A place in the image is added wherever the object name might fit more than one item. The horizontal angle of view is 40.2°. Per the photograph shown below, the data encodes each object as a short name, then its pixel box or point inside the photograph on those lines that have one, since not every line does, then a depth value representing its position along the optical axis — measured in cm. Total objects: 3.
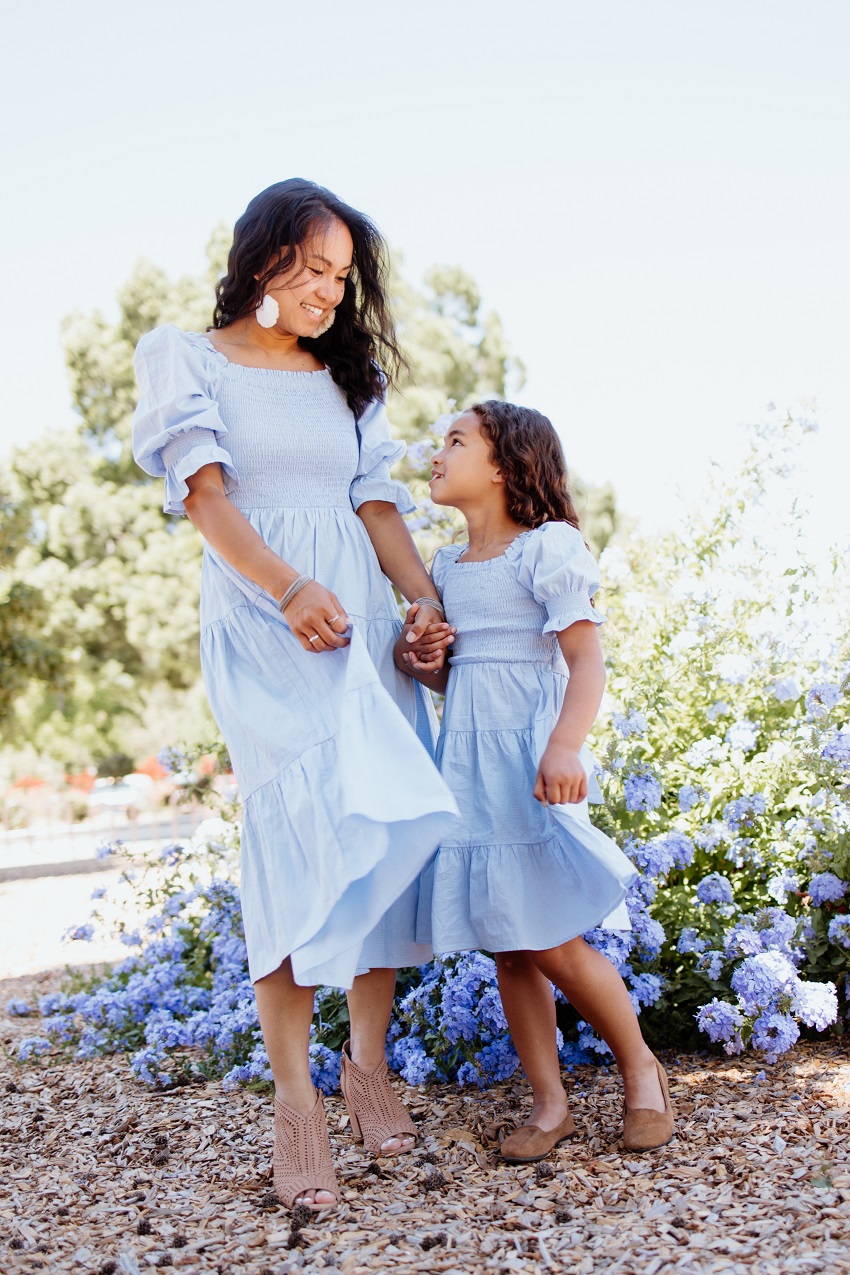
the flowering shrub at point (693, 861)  282
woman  198
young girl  223
